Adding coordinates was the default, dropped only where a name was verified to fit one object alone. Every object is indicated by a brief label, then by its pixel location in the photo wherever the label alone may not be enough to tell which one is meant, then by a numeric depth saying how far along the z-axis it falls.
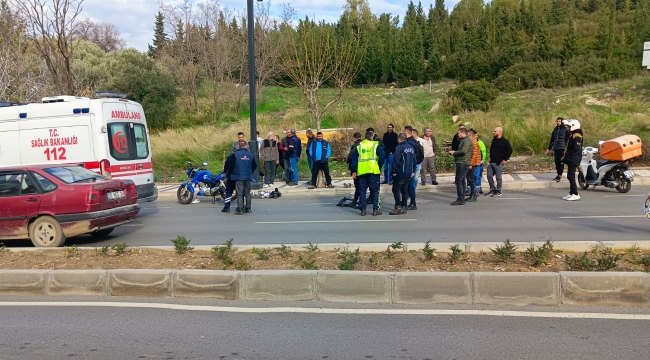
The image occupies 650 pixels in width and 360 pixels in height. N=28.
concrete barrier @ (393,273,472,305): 6.09
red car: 9.95
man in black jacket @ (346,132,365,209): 12.83
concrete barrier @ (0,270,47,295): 7.01
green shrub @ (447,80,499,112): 28.92
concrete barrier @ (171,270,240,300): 6.57
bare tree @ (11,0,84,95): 20.48
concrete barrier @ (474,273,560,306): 5.94
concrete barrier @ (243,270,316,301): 6.42
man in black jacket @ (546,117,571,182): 15.72
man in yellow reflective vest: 12.08
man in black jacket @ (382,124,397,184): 16.55
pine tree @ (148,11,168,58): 62.67
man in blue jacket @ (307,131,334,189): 16.95
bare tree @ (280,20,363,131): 24.30
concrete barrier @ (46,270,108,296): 6.86
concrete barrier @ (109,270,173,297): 6.71
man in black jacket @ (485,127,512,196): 14.75
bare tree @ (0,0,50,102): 24.11
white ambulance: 12.67
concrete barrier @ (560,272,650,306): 5.81
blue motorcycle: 15.73
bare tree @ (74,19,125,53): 70.25
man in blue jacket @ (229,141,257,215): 13.17
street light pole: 17.44
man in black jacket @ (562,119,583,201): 13.03
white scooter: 14.49
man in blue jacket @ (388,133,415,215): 12.11
